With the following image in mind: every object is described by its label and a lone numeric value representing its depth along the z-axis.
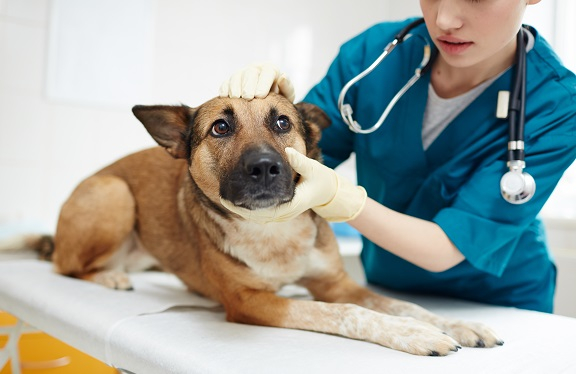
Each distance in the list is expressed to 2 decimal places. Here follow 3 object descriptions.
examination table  1.06
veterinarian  1.33
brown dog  1.20
